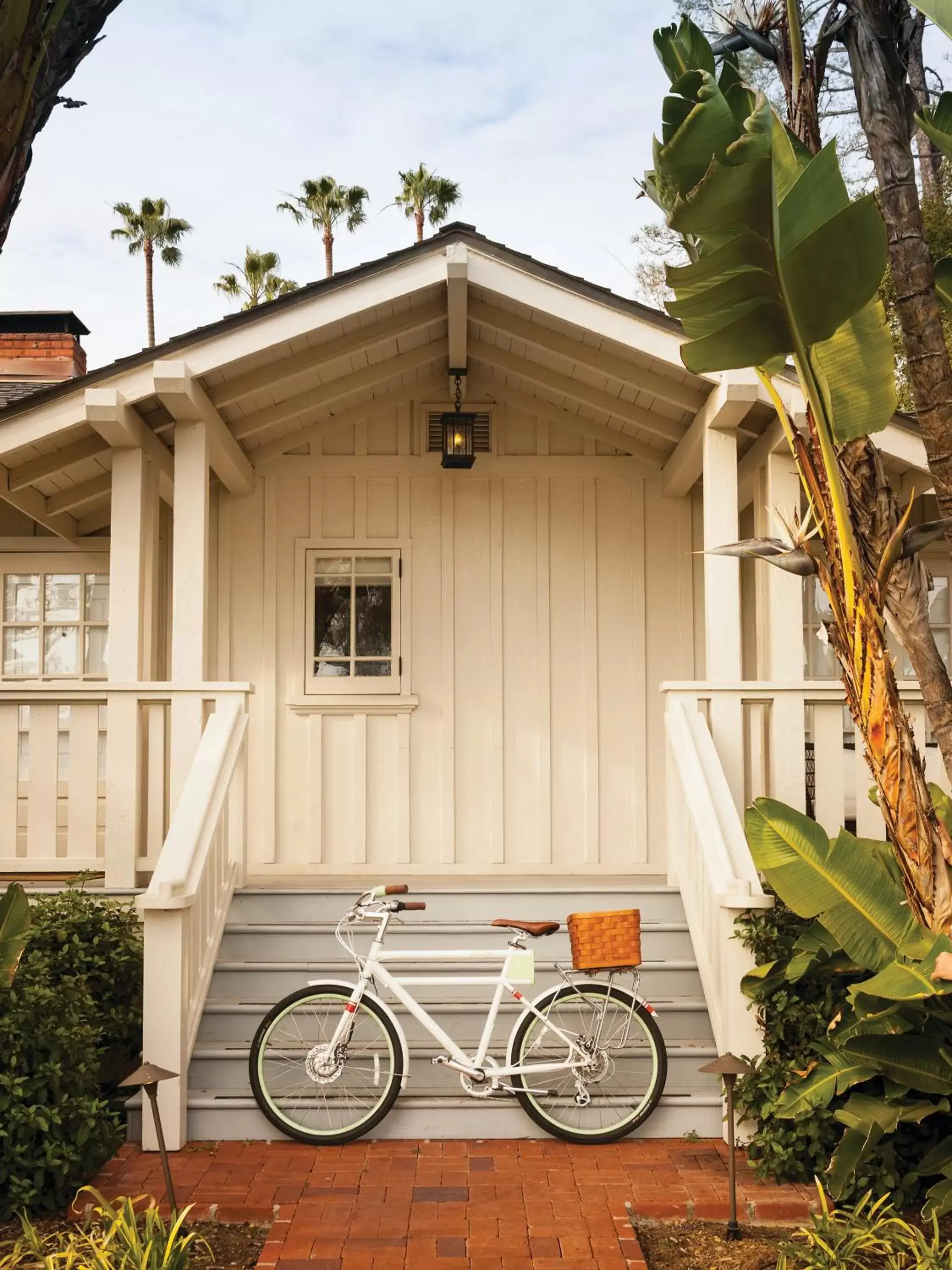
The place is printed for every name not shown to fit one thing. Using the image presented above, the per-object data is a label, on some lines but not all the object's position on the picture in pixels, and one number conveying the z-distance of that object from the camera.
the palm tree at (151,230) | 30.69
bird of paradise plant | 3.64
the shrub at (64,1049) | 4.43
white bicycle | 5.27
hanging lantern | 7.88
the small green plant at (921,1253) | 3.81
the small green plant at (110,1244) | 3.81
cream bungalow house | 6.43
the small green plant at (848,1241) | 3.99
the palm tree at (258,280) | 28.84
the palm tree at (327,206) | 29.36
